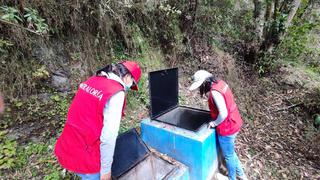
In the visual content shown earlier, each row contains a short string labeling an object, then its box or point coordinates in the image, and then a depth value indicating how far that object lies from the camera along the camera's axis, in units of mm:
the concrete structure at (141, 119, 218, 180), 2283
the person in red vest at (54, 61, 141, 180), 1466
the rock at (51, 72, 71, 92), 3141
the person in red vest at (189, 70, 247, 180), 2307
